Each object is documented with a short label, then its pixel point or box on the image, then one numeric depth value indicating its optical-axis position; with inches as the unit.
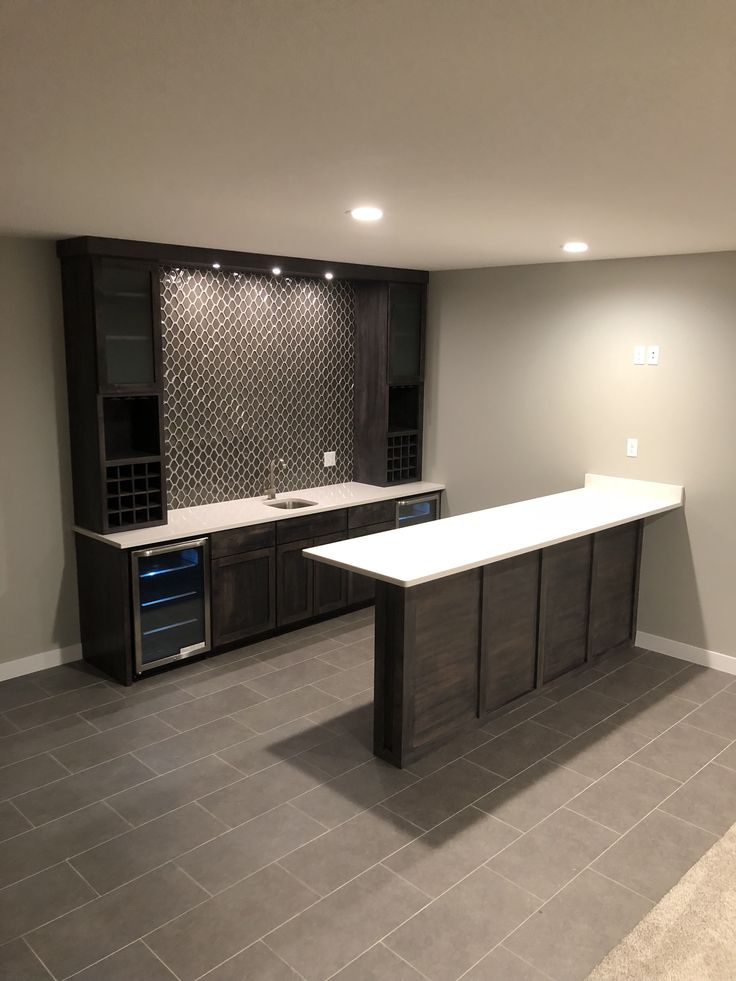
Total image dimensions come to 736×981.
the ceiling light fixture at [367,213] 112.9
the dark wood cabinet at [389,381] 205.8
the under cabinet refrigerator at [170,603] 158.4
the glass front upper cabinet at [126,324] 151.8
